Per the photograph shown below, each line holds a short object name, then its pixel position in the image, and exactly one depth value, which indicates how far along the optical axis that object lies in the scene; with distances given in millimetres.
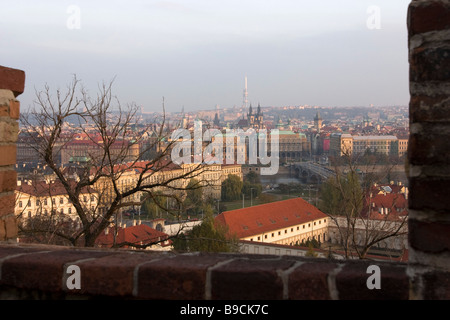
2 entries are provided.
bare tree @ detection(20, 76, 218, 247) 5305
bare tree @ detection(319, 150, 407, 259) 5454
